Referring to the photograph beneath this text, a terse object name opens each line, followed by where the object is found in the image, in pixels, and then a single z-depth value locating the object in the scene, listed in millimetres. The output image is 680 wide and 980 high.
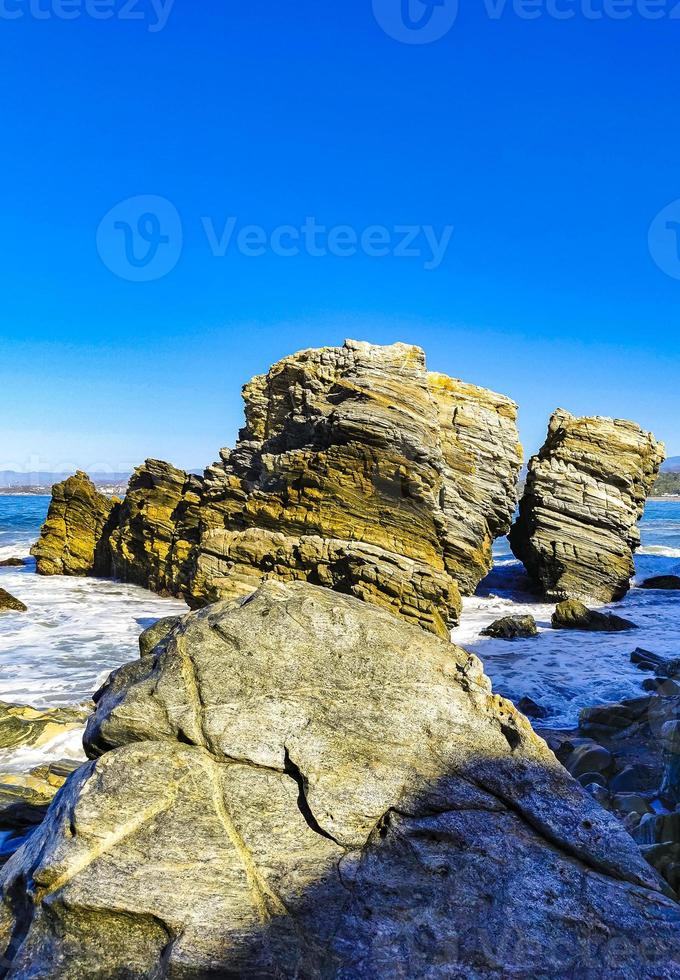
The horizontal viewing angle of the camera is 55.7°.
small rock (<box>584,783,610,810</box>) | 7871
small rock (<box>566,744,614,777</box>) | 9383
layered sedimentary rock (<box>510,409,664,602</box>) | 26609
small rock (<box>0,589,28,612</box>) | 21406
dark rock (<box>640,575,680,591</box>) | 30750
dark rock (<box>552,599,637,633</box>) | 20844
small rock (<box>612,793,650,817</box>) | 7496
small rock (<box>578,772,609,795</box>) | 8772
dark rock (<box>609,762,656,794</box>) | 8602
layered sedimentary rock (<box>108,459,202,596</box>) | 25094
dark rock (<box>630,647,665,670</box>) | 16047
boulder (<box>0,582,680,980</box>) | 3389
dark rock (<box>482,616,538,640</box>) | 19828
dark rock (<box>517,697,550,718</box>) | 12648
